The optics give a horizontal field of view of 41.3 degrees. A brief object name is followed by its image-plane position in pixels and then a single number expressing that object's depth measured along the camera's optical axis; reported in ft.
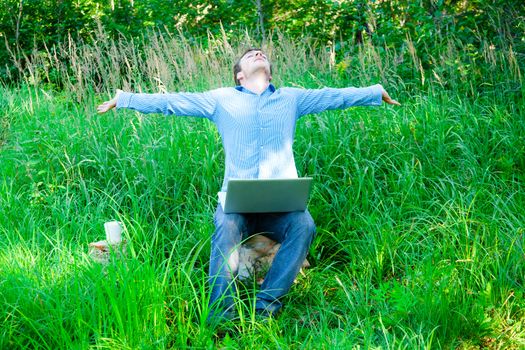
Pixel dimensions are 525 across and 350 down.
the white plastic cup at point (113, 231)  12.17
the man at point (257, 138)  11.14
